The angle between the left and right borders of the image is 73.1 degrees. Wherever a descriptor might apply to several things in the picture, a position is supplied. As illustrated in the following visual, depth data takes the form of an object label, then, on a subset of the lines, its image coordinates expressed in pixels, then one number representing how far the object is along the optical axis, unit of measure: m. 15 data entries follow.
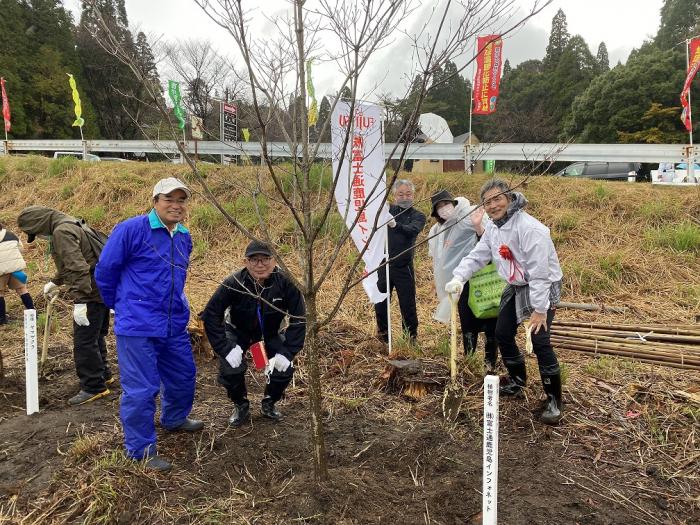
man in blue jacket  2.73
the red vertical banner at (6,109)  15.45
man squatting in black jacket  3.11
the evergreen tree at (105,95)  24.00
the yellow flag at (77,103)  11.60
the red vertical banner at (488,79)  11.80
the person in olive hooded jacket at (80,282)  3.62
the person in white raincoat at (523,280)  3.02
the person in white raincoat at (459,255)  4.06
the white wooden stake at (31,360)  3.29
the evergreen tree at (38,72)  21.61
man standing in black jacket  4.62
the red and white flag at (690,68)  10.38
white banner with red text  4.68
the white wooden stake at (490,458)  1.80
